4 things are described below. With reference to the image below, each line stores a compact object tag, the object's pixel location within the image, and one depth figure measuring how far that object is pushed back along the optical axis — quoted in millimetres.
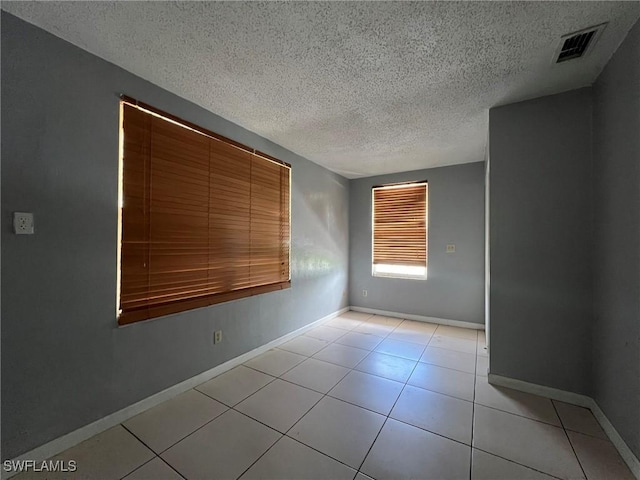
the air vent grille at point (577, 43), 1481
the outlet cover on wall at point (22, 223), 1388
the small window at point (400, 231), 4254
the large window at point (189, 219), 1877
